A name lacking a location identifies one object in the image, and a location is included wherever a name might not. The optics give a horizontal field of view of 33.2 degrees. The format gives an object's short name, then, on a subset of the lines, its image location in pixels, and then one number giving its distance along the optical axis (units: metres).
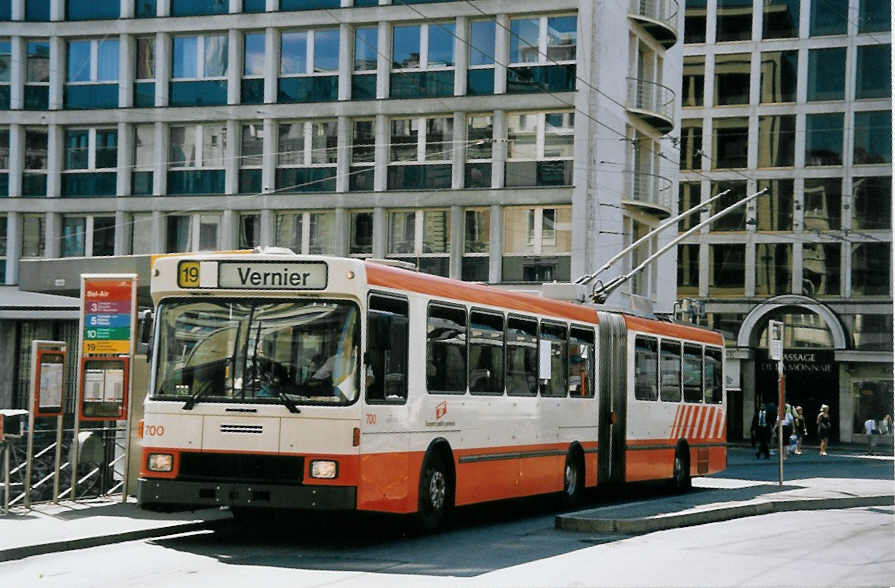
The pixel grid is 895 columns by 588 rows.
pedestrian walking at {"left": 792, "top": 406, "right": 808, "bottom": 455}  49.89
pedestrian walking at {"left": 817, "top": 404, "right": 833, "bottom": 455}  48.66
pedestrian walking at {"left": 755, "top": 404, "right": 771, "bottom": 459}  45.28
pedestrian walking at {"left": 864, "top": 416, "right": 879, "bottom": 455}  51.03
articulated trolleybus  13.79
